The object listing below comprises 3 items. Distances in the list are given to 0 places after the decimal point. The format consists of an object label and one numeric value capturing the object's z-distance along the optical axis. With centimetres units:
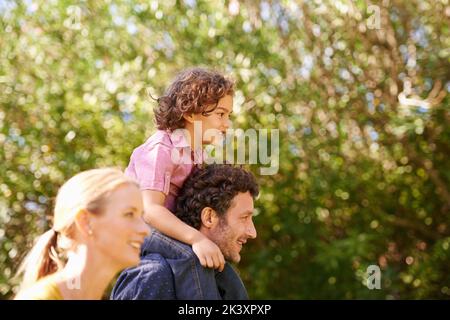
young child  278
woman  203
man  275
